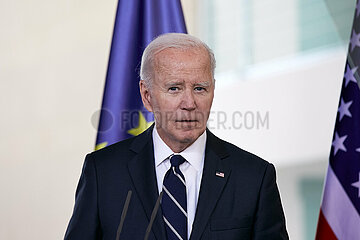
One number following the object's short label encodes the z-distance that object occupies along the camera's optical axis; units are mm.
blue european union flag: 5383
